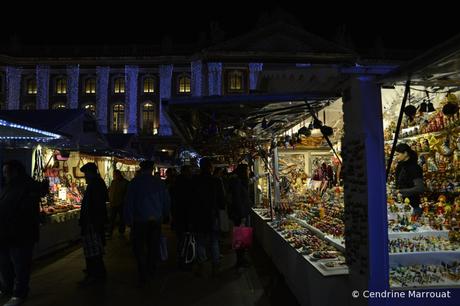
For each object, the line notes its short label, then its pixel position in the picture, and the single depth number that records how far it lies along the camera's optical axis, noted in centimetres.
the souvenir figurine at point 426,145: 624
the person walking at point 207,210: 669
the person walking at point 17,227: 510
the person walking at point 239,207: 740
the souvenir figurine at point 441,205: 528
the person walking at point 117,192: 1067
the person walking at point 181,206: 719
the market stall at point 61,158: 926
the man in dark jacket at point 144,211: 619
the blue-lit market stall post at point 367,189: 341
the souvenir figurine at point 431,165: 613
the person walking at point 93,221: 635
